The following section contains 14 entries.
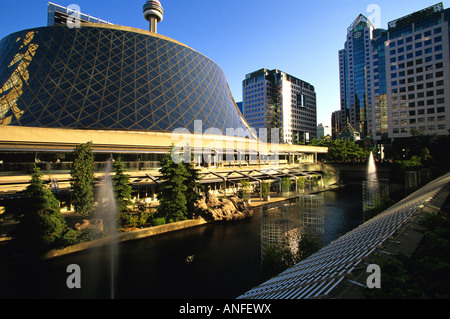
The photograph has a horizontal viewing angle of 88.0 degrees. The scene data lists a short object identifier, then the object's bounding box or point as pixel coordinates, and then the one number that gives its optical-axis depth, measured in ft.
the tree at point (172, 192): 70.79
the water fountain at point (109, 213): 48.93
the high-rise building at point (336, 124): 605.23
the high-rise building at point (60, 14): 327.67
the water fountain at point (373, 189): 85.29
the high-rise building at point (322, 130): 631.97
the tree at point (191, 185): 76.38
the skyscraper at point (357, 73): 493.36
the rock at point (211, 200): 80.77
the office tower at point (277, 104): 427.74
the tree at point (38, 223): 45.93
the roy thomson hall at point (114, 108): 82.69
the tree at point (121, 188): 65.92
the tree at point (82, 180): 59.06
